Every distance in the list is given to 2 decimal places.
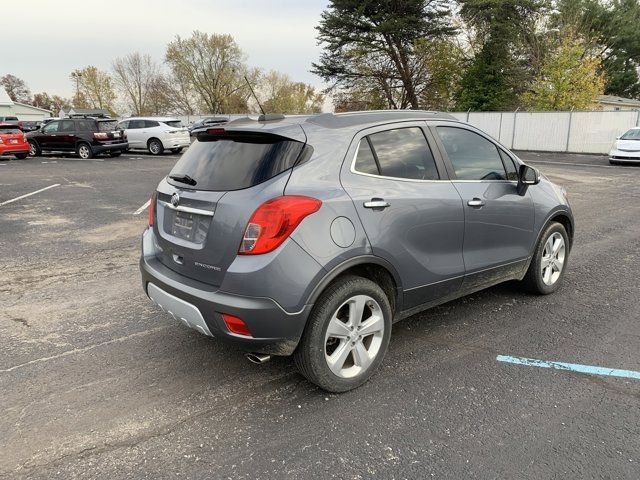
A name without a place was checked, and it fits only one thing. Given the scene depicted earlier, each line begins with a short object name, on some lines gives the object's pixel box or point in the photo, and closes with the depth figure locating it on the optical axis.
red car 18.22
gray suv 2.66
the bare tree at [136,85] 71.38
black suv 19.22
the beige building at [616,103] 38.91
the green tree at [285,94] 65.11
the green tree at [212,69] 60.00
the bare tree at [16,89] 93.12
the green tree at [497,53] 32.41
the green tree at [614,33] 37.39
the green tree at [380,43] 32.69
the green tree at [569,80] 28.61
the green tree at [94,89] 74.44
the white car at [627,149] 17.89
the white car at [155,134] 21.39
